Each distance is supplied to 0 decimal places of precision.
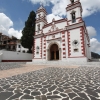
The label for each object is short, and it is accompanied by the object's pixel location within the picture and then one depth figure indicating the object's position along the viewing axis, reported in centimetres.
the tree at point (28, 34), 2277
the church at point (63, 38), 1293
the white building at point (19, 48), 3597
